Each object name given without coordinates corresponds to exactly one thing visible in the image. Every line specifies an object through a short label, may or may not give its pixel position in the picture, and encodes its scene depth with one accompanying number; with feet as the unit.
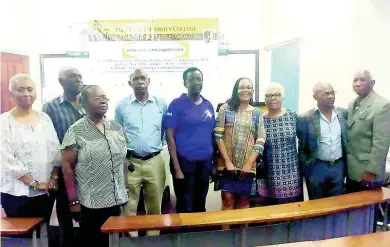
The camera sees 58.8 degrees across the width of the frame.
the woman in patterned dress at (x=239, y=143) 8.39
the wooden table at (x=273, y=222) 6.85
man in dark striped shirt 7.91
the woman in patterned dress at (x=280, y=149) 8.44
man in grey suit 8.39
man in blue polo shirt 8.46
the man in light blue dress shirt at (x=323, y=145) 8.66
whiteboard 17.47
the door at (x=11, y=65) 14.82
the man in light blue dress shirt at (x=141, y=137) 8.49
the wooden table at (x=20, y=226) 6.34
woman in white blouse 6.79
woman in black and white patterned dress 6.76
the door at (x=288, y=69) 15.10
